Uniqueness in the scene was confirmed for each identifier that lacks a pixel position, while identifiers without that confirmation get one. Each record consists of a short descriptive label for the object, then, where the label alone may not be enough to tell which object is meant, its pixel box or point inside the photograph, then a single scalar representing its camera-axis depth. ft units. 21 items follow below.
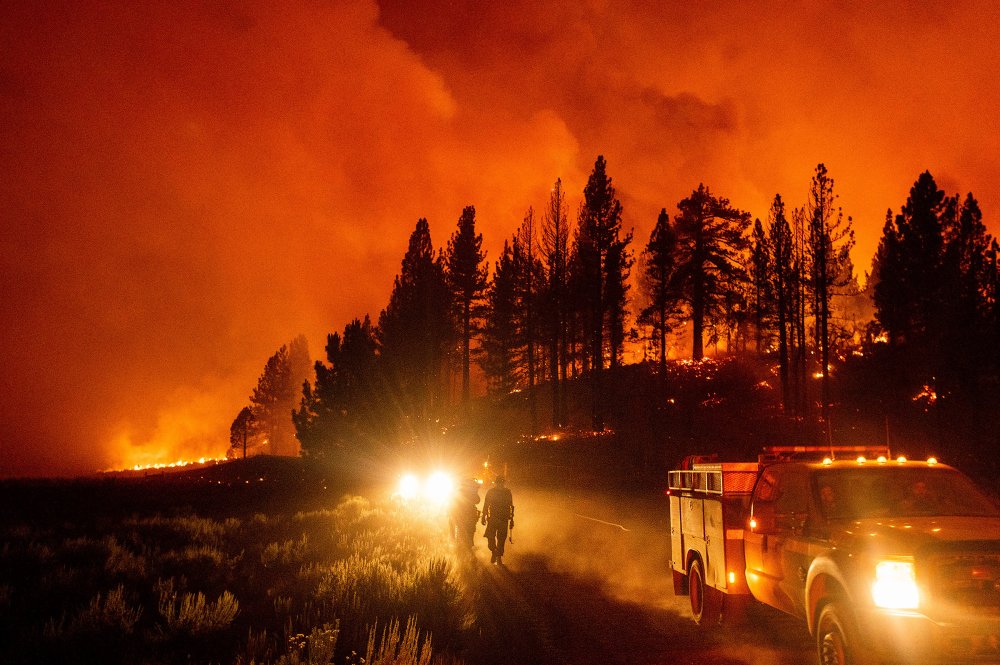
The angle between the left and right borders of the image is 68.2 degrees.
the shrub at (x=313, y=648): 21.48
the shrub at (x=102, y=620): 24.75
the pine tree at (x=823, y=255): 134.21
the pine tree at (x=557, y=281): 166.91
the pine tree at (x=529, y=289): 177.27
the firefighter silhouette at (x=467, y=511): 57.00
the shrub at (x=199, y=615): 26.20
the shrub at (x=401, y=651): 22.22
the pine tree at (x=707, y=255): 171.63
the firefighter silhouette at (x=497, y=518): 51.24
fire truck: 17.79
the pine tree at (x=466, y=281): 203.92
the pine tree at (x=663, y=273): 163.84
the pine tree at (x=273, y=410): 351.46
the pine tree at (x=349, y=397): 140.87
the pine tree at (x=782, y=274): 144.97
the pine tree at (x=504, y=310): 220.64
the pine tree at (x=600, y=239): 156.97
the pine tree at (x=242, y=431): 330.75
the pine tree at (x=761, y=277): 153.45
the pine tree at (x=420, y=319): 198.18
